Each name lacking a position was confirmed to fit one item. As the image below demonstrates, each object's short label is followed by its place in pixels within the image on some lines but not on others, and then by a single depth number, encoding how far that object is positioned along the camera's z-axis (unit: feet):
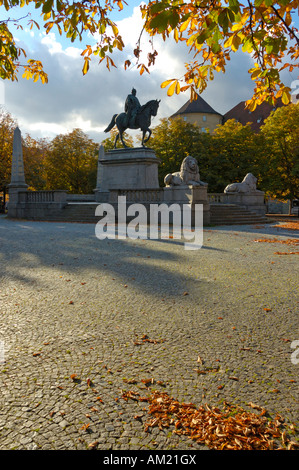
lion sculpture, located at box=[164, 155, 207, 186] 59.21
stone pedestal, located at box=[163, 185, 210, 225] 55.72
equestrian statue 75.20
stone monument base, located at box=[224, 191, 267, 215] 77.87
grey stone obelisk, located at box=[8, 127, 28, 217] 76.48
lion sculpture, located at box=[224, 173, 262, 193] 77.92
